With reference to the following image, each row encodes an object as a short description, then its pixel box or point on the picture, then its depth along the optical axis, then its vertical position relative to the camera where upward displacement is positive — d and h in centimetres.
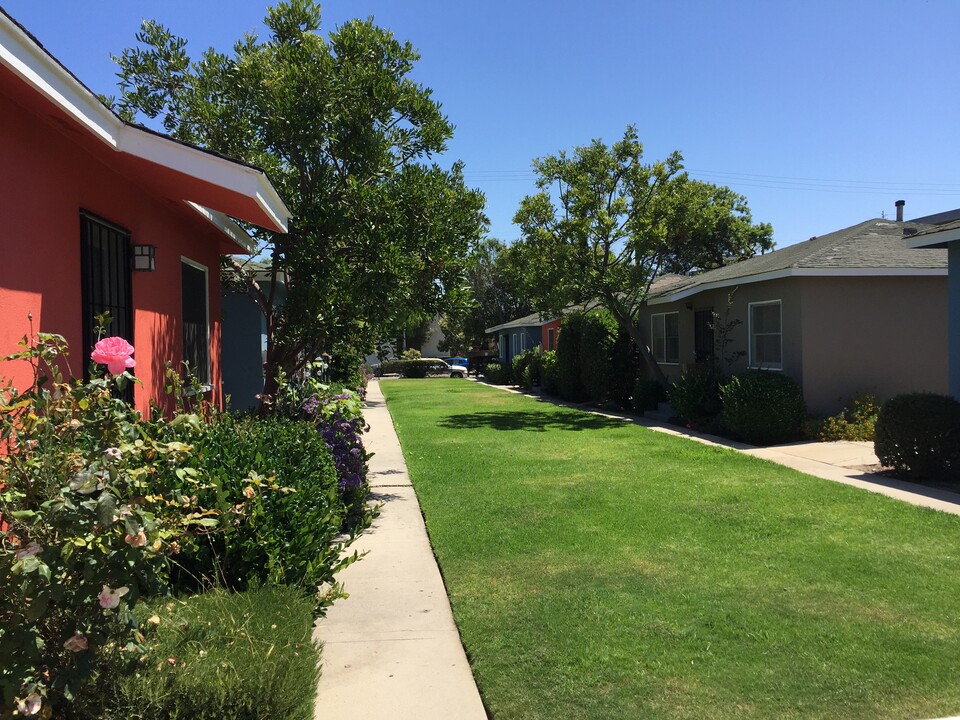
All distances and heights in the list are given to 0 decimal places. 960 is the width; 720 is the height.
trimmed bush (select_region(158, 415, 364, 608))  374 -83
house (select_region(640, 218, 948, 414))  1338 +62
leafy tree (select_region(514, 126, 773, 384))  1738 +308
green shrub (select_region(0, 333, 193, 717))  241 -55
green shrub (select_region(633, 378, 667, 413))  1820 -89
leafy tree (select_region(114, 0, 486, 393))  777 +230
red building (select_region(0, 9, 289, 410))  402 +114
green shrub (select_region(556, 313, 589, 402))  2230 +2
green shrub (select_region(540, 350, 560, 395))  2477 -43
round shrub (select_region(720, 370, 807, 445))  1253 -88
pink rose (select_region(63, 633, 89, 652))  254 -91
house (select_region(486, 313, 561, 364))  3247 +120
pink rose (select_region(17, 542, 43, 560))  242 -57
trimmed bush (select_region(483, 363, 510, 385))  3388 -59
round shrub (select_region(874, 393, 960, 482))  892 -97
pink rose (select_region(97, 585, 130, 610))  246 -74
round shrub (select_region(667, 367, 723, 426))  1490 -81
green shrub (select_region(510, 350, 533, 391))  3003 -30
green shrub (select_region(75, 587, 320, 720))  273 -113
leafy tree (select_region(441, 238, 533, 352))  5097 +353
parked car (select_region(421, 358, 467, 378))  4166 -39
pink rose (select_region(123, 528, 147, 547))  247 -55
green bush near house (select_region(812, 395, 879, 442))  1242 -117
